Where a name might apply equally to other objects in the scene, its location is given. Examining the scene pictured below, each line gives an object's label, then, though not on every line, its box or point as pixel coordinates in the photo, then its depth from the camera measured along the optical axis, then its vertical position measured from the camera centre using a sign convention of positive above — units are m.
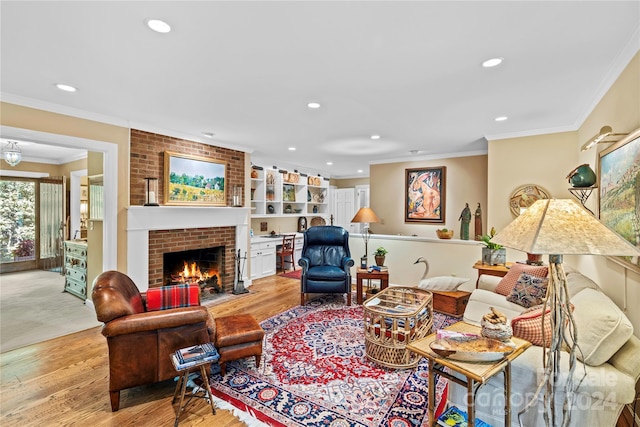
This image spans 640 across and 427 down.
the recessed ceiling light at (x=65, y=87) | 2.67 +1.14
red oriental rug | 1.98 -1.37
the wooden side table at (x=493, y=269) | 3.74 -0.74
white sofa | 1.51 -0.89
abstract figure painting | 5.83 +0.33
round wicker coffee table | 2.56 -1.06
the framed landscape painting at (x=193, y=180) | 4.26 +0.48
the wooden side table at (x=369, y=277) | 4.19 -0.93
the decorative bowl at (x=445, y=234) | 4.85 -0.38
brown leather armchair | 2.02 -0.89
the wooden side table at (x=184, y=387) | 1.89 -1.20
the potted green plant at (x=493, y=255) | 3.92 -0.58
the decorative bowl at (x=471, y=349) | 1.53 -0.75
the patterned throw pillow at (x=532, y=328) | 1.77 -0.72
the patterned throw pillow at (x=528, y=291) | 2.83 -0.78
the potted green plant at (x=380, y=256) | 4.46 -0.68
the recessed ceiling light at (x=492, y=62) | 2.14 +1.10
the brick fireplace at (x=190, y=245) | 4.09 -0.52
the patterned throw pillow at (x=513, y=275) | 3.07 -0.71
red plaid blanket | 2.61 -0.77
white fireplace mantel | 3.80 -0.16
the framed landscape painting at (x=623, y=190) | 1.84 +0.15
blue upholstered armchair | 4.25 -0.72
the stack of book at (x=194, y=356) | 1.91 -0.97
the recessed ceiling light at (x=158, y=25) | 1.72 +1.11
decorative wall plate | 3.89 +0.20
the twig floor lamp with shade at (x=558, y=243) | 1.25 -0.14
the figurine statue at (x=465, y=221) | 5.12 -0.17
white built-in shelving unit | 6.40 +0.45
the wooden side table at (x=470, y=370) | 1.47 -0.80
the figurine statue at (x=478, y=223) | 5.17 -0.21
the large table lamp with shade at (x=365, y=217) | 4.99 -0.10
